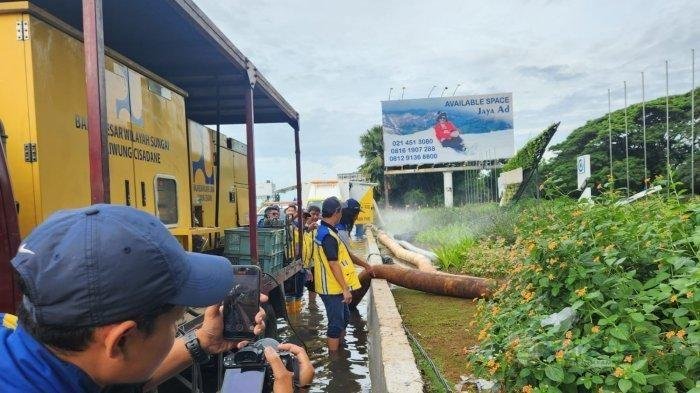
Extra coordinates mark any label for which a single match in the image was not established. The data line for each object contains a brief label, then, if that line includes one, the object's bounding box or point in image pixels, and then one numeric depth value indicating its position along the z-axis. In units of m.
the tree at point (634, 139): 29.38
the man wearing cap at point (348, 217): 6.96
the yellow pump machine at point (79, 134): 3.12
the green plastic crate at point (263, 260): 6.31
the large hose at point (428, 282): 6.61
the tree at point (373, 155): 47.06
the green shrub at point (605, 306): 2.24
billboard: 30.64
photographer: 0.98
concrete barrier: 3.44
